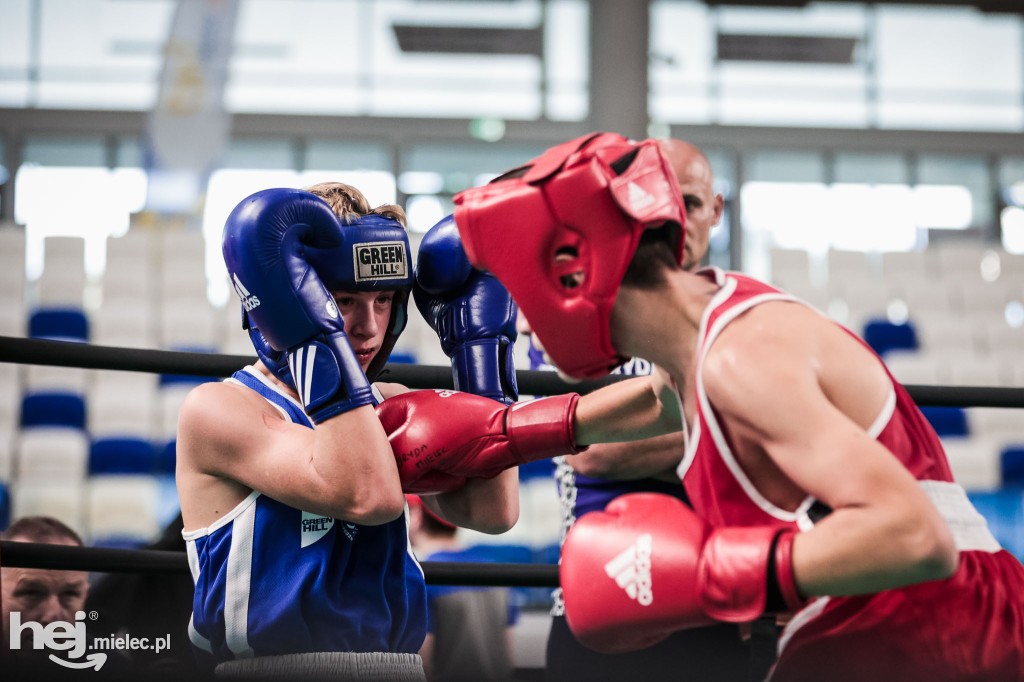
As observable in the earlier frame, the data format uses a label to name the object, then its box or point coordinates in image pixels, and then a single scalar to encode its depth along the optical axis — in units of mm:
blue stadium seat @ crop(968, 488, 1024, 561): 6176
